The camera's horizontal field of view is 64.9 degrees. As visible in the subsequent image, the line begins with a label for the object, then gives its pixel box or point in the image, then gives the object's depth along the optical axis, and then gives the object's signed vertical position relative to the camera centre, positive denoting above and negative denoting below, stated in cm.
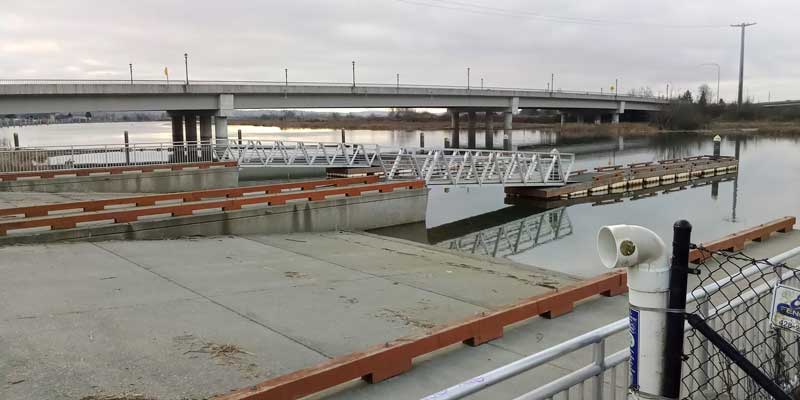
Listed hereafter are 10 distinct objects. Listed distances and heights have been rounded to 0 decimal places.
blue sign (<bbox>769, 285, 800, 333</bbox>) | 347 -103
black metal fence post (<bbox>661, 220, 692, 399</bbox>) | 271 -80
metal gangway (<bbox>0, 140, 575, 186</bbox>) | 2470 -131
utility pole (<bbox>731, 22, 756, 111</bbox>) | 11868 +1174
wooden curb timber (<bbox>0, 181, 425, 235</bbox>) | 1176 -168
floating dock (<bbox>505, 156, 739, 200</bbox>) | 2812 -265
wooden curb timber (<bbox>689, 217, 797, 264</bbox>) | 1078 -215
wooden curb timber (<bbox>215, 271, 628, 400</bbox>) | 499 -207
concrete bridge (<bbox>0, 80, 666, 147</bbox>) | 3991 +279
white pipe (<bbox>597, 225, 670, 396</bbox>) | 272 -72
